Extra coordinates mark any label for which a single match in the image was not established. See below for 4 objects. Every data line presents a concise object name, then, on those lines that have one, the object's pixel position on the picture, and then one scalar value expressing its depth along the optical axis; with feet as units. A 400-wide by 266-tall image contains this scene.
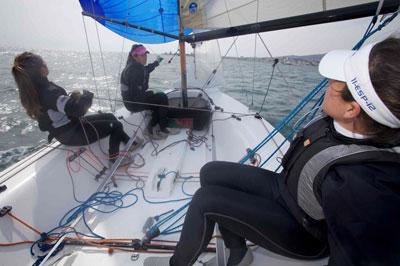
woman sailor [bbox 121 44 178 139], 8.66
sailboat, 3.82
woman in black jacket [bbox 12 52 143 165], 4.98
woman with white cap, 1.80
